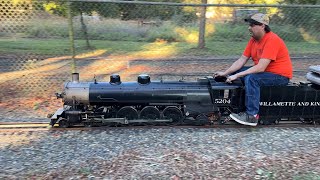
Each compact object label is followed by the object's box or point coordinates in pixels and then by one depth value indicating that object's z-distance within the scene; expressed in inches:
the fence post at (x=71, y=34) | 208.4
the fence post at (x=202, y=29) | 318.8
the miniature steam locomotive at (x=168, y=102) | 171.8
